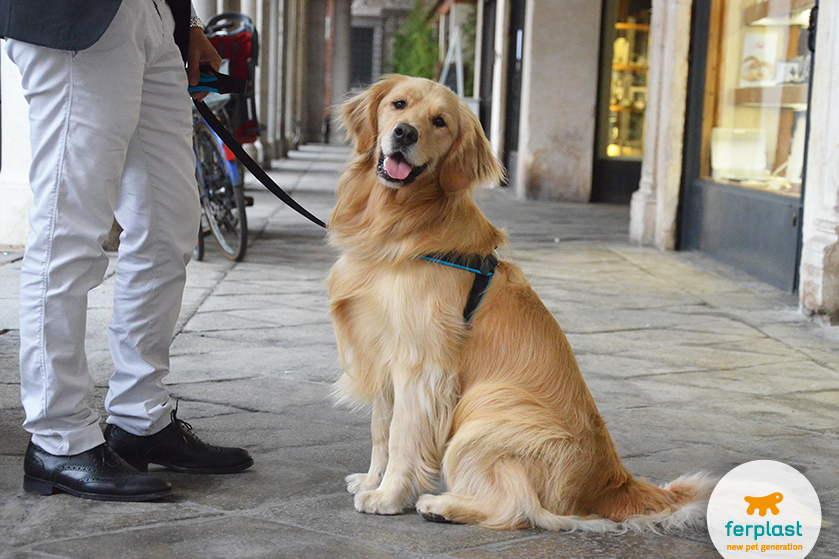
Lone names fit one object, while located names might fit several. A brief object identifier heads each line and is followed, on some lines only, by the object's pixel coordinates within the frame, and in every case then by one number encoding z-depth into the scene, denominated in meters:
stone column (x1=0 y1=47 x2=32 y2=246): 5.88
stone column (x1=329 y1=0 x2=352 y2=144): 29.28
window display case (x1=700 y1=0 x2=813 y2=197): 5.88
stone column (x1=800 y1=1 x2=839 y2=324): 4.75
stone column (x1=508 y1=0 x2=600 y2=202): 11.48
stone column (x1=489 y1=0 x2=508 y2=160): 13.79
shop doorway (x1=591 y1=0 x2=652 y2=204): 11.70
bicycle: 5.98
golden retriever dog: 2.12
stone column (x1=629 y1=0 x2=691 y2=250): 7.43
